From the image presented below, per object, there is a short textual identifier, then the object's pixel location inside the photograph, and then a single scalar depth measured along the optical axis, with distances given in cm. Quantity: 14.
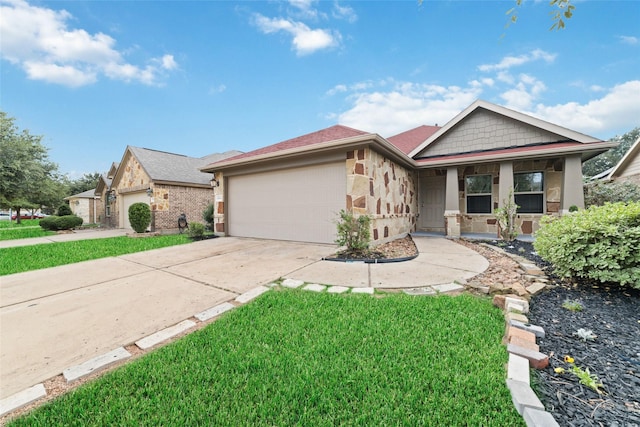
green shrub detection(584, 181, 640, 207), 870
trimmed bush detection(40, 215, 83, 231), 1197
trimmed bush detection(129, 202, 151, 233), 979
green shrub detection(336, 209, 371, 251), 530
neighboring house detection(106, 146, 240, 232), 1130
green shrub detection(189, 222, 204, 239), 862
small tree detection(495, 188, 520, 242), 703
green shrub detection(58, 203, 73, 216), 1456
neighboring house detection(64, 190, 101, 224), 2045
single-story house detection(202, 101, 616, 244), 639
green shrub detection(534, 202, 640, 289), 285
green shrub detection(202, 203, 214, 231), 1069
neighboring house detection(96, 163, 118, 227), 1567
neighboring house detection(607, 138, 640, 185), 1005
